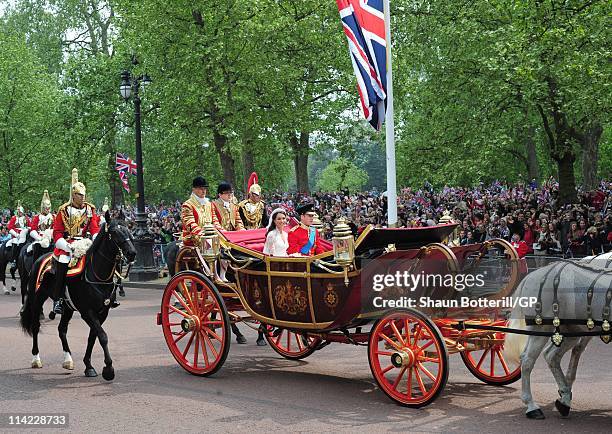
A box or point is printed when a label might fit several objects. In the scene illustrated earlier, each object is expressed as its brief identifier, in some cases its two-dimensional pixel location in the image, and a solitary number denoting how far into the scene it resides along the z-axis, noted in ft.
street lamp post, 74.38
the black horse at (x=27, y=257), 50.85
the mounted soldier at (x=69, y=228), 31.68
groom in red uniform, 30.91
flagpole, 42.16
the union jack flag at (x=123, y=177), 117.80
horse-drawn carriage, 24.11
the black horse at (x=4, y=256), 65.41
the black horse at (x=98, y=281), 30.42
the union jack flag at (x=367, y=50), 42.68
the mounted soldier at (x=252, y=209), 40.73
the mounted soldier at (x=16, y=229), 64.49
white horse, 21.25
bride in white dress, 31.14
